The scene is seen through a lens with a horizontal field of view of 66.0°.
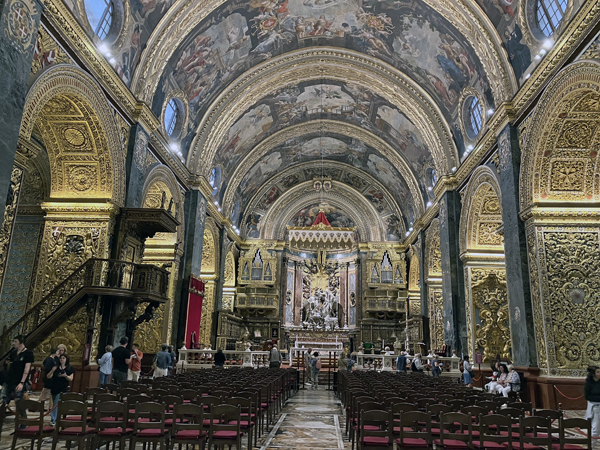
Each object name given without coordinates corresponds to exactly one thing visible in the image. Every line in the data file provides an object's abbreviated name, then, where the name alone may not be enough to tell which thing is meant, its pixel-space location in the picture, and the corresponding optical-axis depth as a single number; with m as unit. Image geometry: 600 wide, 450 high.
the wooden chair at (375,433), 5.07
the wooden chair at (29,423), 5.03
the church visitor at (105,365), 9.88
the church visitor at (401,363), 15.88
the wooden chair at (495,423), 4.77
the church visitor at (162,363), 12.59
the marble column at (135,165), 13.35
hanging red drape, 18.20
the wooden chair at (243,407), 5.68
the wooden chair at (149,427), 5.11
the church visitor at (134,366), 11.19
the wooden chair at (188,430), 5.05
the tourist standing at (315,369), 17.12
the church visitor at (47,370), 7.45
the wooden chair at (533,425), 4.82
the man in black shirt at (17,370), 7.29
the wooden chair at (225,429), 5.14
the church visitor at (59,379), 7.18
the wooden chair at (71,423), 5.06
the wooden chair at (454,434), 4.89
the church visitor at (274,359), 16.17
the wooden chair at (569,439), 4.80
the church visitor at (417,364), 16.27
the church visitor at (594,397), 7.50
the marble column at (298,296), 30.50
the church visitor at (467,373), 13.31
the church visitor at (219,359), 15.15
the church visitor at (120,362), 9.64
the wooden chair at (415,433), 4.89
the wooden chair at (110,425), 5.16
